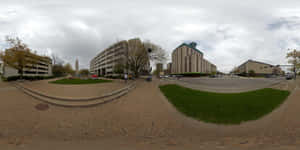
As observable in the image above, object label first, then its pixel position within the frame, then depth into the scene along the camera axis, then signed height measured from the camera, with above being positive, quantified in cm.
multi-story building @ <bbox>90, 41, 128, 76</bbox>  1811 +466
